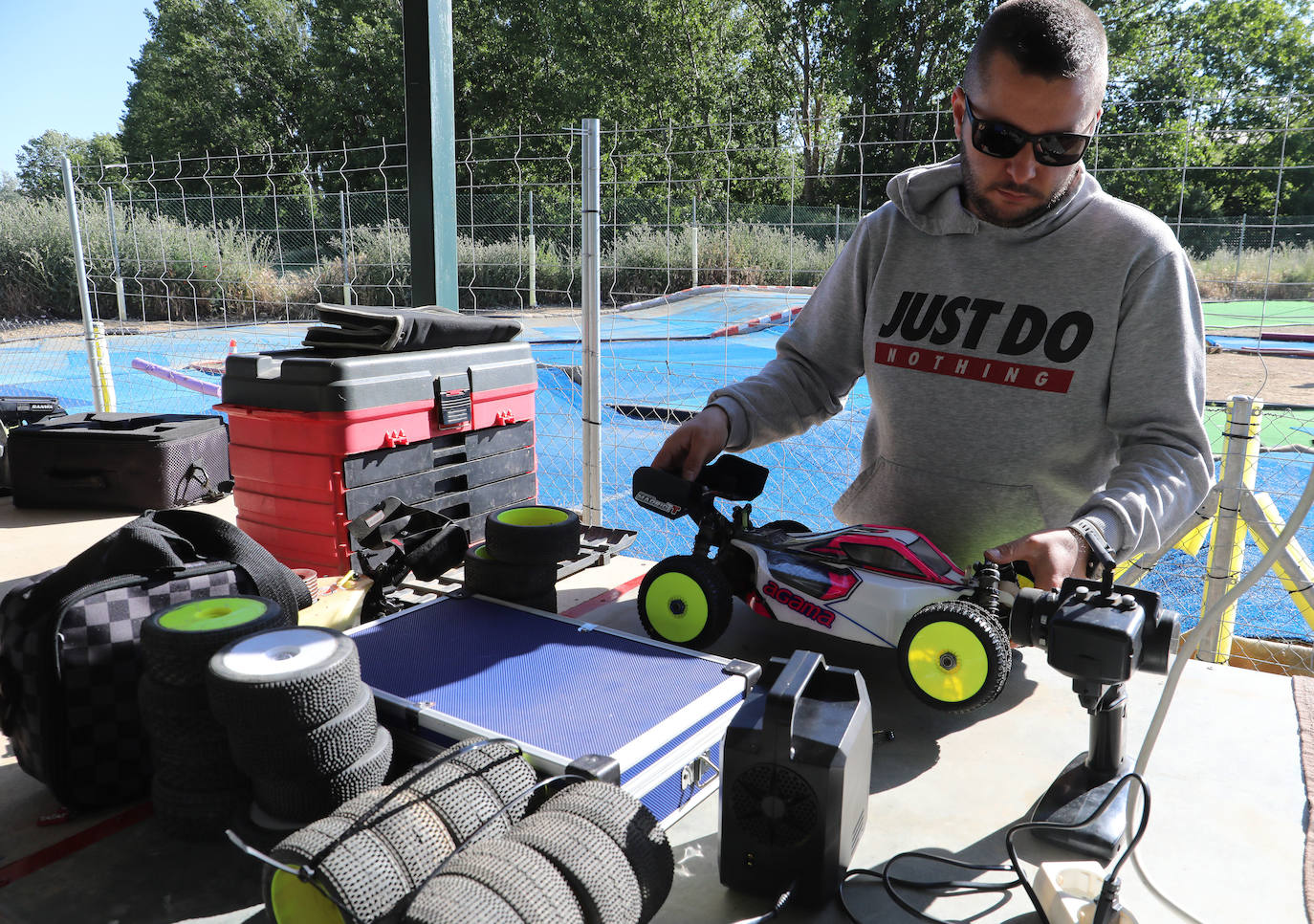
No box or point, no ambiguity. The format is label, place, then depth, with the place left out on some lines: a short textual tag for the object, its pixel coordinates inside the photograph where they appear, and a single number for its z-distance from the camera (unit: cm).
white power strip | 65
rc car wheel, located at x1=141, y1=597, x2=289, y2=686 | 70
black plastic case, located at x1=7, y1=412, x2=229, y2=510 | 215
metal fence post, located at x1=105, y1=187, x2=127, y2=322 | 620
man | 108
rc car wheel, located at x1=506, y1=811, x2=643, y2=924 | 53
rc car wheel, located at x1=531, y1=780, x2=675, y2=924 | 58
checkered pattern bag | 80
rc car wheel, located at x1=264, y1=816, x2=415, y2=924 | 53
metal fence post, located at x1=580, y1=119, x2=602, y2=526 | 227
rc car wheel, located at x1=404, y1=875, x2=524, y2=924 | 48
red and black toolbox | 152
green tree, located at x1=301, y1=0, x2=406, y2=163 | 2111
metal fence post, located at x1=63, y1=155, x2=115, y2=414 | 376
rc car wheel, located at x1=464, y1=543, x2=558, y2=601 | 105
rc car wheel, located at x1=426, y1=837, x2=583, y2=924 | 49
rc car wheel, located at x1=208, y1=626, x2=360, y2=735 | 61
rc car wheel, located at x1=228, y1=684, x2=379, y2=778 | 63
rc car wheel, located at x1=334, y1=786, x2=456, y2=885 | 56
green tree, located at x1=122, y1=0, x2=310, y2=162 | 2239
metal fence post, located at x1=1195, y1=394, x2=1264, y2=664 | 232
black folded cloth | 162
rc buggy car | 88
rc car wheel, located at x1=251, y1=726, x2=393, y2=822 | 65
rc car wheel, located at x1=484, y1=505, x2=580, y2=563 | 102
